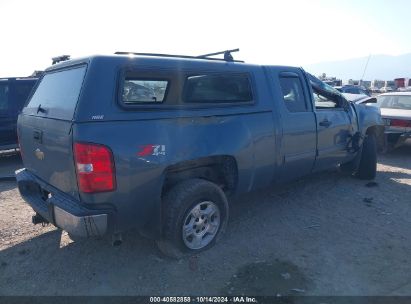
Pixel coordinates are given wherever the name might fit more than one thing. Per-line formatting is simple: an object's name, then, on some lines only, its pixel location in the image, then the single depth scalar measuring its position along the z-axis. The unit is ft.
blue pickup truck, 9.71
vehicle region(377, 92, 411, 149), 26.78
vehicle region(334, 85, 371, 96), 68.18
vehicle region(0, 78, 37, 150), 27.07
